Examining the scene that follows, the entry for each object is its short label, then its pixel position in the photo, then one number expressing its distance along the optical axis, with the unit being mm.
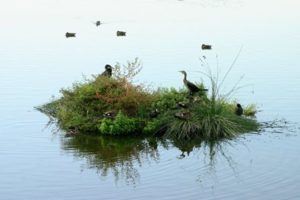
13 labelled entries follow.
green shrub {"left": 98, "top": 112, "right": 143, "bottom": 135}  17891
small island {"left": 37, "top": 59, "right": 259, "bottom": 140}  17734
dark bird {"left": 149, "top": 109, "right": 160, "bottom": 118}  18172
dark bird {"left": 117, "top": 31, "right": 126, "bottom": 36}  34906
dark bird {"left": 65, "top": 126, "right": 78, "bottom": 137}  18297
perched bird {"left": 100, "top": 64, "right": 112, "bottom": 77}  19766
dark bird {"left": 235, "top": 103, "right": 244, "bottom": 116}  18953
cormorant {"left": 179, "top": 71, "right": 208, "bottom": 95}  18750
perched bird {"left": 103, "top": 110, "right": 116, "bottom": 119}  18188
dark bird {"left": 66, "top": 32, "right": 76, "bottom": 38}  34559
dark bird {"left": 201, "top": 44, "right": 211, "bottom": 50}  30294
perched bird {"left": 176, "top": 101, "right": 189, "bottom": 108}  17934
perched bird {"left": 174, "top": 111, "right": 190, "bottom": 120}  17625
